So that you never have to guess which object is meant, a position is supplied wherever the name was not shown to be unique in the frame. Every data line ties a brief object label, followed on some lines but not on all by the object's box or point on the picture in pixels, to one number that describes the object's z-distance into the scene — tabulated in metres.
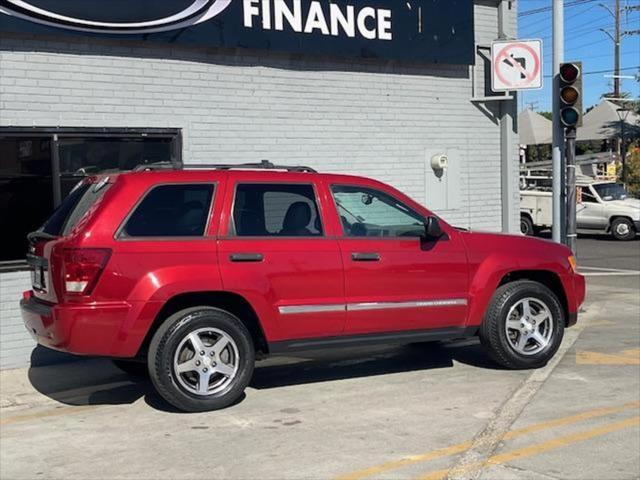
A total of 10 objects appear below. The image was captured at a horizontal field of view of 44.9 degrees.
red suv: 5.70
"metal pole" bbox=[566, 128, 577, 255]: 10.48
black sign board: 7.90
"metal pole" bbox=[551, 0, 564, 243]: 10.42
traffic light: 10.20
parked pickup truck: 23.38
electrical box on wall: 10.69
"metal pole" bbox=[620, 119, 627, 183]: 32.59
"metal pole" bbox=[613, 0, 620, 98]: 44.31
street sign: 10.73
